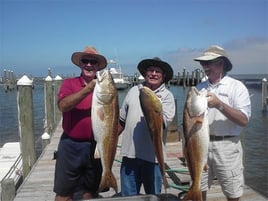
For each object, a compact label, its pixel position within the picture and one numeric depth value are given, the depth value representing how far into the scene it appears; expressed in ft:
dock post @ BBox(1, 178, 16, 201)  11.39
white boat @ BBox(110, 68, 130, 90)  101.31
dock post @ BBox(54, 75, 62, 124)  32.68
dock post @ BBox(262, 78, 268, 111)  52.79
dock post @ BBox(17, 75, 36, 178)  16.77
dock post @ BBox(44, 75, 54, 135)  26.00
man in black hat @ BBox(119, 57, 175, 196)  8.29
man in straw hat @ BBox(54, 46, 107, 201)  8.26
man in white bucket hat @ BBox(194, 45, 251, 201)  7.89
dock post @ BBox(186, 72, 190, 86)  115.96
